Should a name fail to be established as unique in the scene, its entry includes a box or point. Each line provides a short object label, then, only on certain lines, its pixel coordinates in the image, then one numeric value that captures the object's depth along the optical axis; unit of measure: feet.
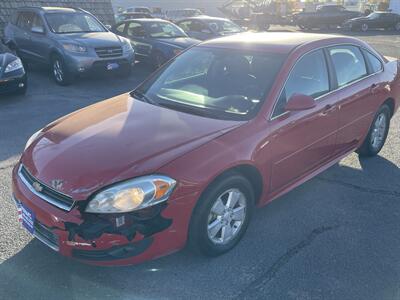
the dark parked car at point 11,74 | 25.02
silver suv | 29.96
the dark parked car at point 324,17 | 92.48
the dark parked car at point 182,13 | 92.50
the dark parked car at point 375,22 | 86.74
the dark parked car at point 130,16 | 66.44
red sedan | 8.73
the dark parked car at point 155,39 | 34.14
